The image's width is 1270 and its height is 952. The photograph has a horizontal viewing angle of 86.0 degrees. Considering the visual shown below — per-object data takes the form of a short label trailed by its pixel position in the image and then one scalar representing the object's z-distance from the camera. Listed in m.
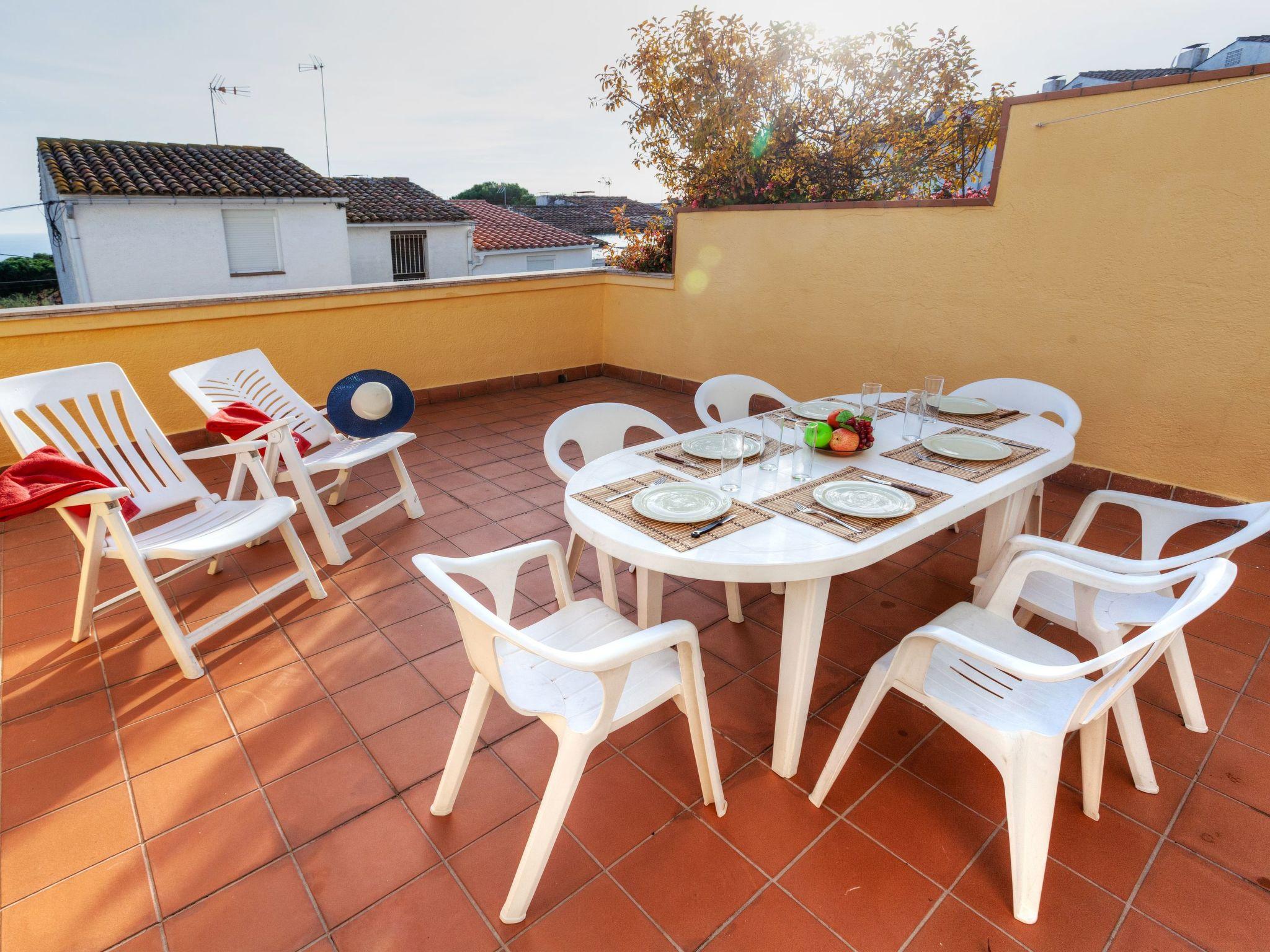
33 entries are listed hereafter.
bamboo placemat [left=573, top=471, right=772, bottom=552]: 1.53
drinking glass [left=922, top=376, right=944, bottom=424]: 2.30
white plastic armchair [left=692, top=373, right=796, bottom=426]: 2.85
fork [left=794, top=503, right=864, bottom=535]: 1.58
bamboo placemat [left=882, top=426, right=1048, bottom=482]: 1.94
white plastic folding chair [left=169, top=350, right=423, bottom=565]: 2.76
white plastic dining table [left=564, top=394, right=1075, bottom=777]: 1.45
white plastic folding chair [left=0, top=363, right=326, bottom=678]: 2.08
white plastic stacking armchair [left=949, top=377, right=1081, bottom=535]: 2.64
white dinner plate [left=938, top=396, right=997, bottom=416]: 2.49
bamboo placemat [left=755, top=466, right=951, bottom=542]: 1.58
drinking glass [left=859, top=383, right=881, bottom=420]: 2.22
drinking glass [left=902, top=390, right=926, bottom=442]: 2.29
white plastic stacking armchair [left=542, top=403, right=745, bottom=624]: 2.22
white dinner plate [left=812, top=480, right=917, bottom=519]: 1.66
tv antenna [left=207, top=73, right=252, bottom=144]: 13.20
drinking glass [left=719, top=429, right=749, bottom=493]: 1.82
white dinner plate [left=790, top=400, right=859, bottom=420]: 2.46
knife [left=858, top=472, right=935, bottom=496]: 1.80
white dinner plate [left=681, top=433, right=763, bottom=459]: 2.05
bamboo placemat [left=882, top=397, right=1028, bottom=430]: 2.42
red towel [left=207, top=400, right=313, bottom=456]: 2.58
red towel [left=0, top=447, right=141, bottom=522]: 1.94
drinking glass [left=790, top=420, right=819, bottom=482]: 1.95
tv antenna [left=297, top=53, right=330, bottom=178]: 12.26
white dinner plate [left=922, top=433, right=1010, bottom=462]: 2.05
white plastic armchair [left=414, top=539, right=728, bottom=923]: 1.25
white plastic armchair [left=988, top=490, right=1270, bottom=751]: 1.62
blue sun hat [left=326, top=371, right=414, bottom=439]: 3.11
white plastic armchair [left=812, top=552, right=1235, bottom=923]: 1.26
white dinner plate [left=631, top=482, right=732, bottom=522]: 1.62
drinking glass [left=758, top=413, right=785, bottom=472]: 2.00
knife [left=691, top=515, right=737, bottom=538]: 1.56
